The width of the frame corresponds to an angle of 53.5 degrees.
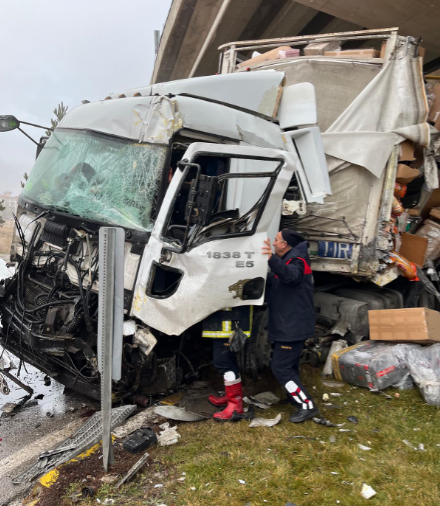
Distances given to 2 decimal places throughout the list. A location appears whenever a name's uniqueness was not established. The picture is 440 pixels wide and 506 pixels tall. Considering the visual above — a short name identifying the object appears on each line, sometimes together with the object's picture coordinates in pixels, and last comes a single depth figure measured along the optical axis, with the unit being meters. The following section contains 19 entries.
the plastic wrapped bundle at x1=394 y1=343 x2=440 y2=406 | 3.74
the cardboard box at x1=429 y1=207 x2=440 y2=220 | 5.71
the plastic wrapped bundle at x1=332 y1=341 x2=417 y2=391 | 3.98
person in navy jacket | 3.53
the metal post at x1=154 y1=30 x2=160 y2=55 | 18.38
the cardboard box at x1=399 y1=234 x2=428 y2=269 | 5.34
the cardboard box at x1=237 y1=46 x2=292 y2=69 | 5.35
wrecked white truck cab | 3.41
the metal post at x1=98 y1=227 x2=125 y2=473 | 2.71
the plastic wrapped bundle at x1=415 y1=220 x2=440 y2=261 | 5.56
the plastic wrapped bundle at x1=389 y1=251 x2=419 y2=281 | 4.90
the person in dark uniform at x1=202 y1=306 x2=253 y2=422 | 3.58
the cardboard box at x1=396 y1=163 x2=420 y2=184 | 4.75
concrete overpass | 9.40
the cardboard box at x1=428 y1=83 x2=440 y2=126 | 5.03
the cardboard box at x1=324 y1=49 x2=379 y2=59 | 4.90
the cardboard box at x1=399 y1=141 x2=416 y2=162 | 4.76
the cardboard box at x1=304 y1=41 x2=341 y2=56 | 5.09
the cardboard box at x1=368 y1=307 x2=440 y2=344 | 4.17
